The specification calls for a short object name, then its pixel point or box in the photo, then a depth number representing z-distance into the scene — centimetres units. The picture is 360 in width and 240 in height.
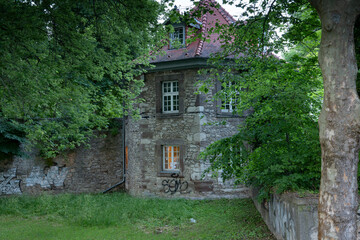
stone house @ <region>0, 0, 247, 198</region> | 1261
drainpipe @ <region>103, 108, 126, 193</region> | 1554
